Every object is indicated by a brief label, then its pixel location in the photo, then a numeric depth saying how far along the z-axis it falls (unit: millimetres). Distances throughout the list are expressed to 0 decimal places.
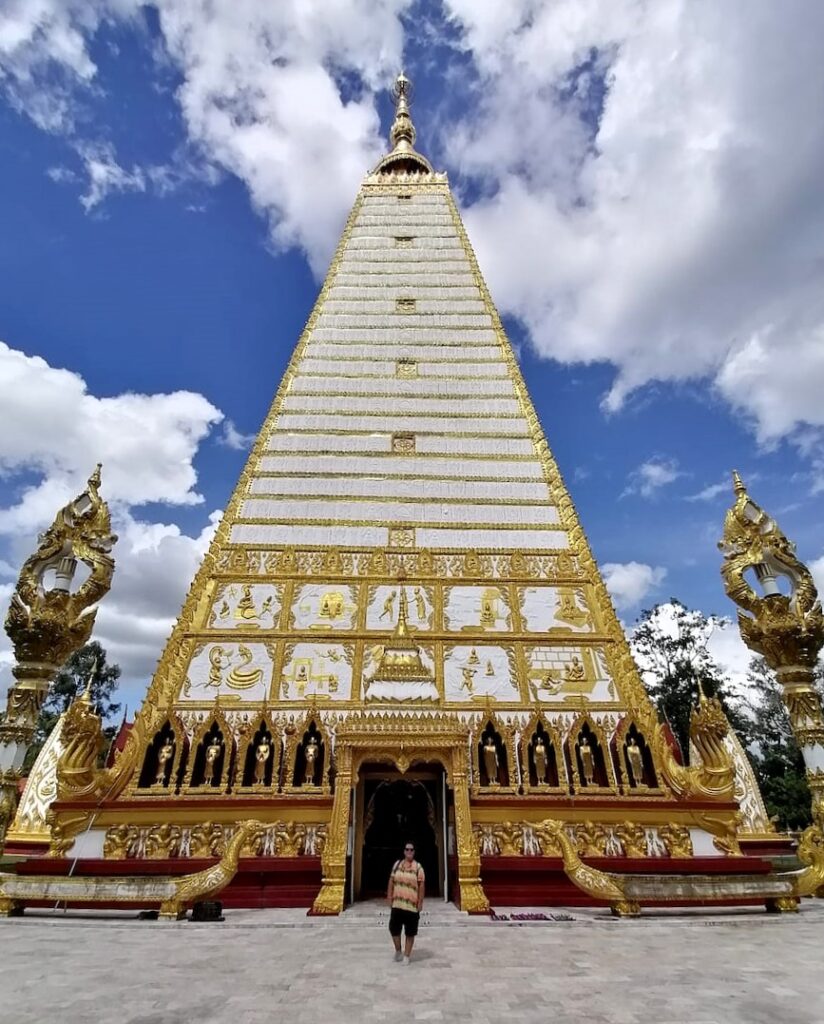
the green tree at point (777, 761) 21312
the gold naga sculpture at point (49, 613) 7809
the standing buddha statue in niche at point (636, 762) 9209
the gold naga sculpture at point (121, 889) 7008
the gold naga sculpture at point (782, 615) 8602
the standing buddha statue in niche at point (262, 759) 8945
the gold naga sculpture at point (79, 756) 8664
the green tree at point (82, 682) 29234
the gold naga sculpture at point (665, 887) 6949
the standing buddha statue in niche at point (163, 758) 8969
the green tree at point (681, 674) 26000
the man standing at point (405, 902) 4805
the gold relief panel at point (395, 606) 11367
